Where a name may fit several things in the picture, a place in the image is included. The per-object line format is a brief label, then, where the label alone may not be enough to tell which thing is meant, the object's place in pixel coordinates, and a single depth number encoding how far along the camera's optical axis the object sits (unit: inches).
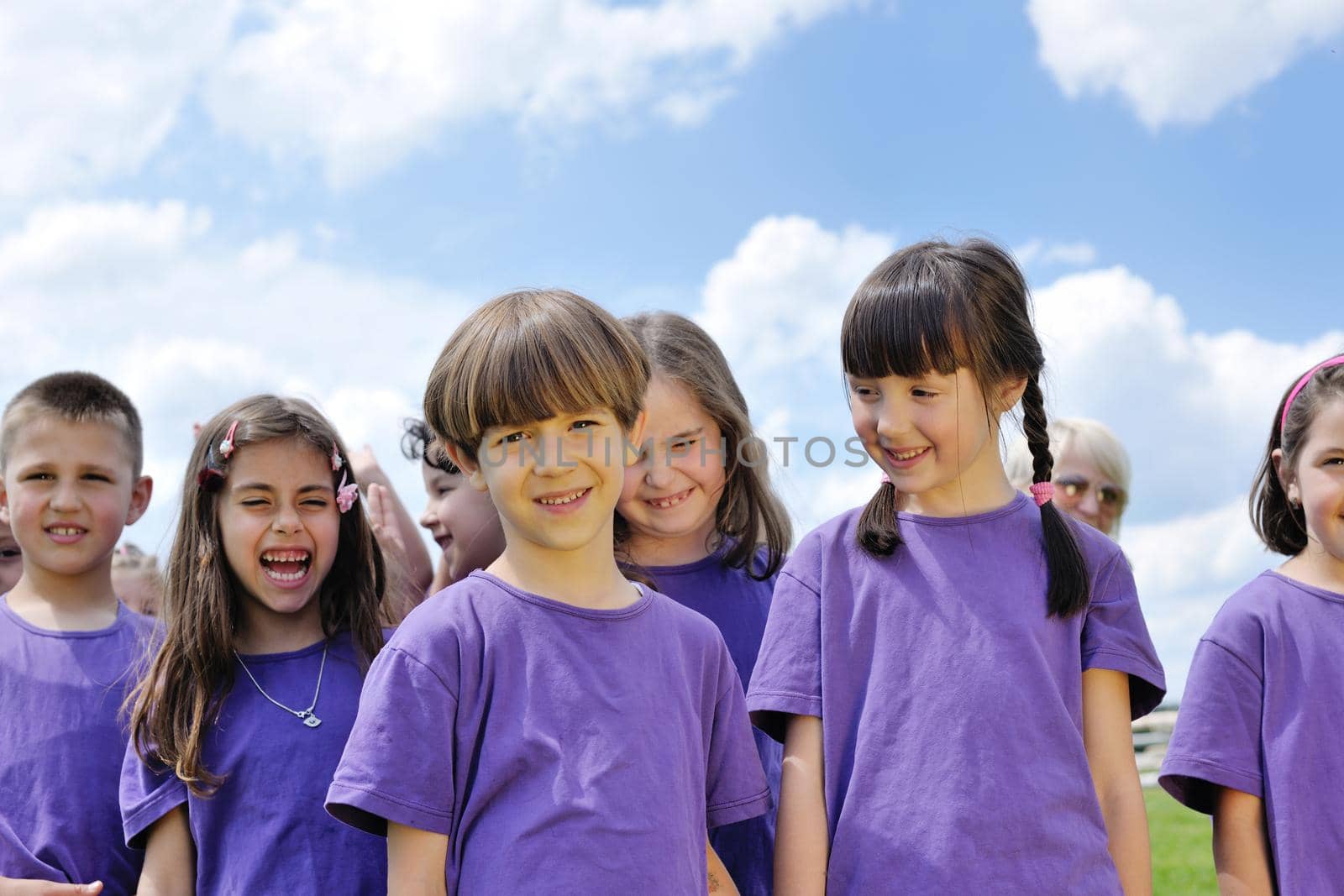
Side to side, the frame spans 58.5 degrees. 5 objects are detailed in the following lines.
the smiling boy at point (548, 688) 93.2
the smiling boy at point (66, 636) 136.2
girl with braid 103.2
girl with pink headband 118.0
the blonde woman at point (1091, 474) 219.6
